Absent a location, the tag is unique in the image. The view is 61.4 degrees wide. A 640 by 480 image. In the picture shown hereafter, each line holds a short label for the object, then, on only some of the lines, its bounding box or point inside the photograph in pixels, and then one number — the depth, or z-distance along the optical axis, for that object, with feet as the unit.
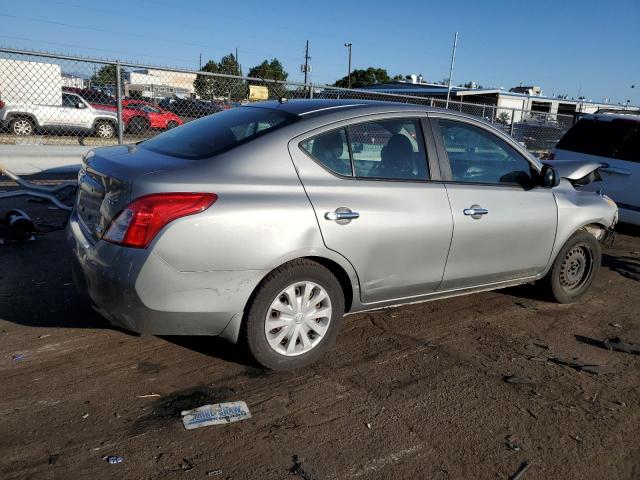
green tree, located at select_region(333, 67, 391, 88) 254.14
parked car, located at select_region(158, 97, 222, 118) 30.73
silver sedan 9.73
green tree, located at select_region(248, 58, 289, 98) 196.13
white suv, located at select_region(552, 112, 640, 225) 23.67
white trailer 25.46
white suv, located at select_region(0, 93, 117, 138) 29.35
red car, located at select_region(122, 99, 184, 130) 31.65
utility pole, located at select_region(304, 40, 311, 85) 215.00
